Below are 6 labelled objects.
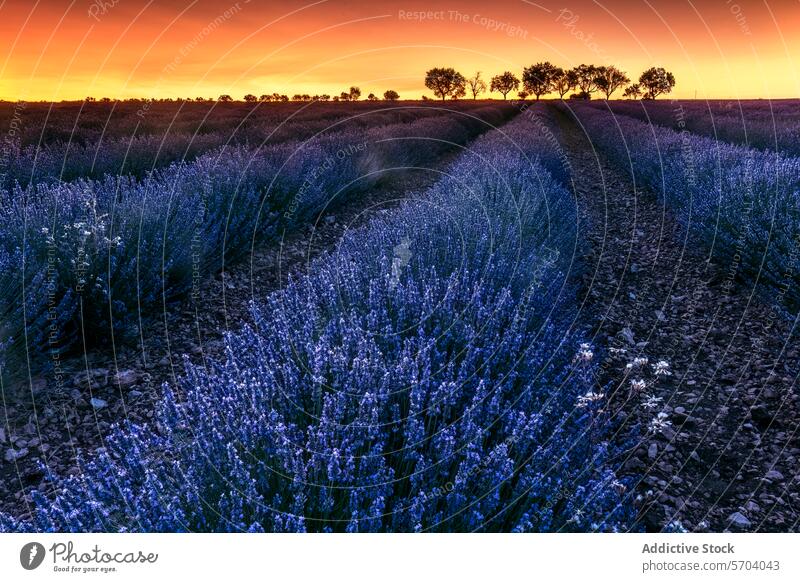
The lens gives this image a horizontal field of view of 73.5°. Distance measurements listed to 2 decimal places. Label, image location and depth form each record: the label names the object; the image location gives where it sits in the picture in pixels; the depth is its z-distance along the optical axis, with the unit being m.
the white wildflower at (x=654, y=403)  2.87
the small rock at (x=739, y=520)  2.20
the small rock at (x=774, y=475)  2.45
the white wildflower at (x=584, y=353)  2.29
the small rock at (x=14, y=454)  2.67
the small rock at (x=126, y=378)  3.35
